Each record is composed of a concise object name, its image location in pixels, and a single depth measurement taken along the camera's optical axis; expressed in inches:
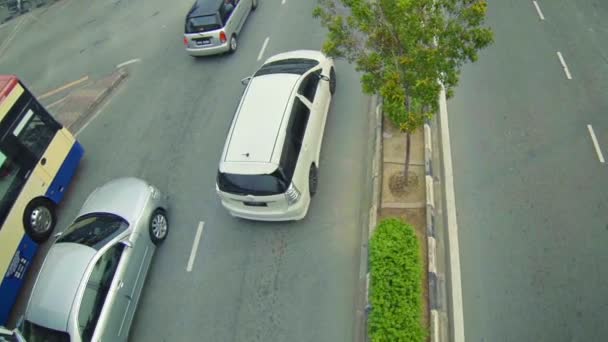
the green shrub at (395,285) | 275.7
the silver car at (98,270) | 313.9
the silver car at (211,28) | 562.3
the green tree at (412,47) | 286.4
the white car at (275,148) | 353.1
